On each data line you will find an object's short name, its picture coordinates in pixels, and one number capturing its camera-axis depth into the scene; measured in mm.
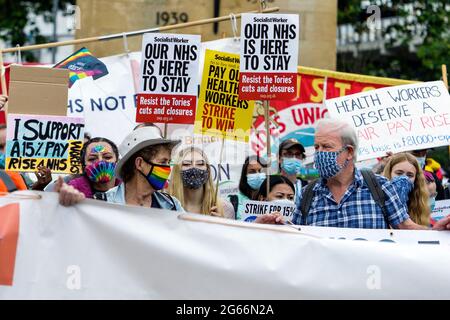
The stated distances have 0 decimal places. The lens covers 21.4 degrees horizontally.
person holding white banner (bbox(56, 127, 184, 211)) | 6996
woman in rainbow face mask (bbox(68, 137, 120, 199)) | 8250
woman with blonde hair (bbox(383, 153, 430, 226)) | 8477
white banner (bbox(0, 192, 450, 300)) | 5539
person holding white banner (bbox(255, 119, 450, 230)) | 6891
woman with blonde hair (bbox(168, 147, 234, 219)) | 8375
